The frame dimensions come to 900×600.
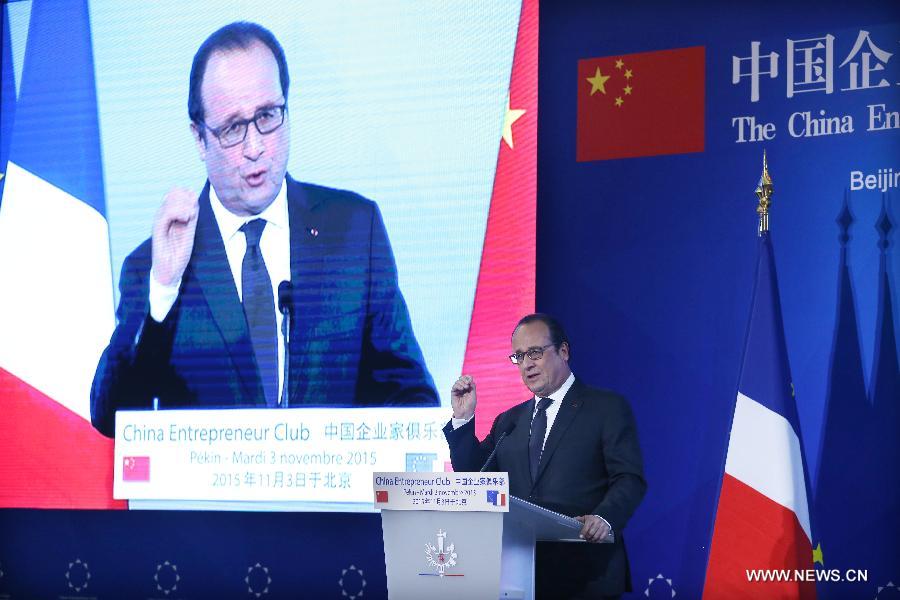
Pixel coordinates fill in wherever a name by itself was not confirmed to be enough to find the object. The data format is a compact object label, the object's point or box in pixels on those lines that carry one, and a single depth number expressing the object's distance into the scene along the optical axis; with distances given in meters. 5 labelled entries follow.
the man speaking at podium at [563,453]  7.41
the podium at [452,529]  6.39
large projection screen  11.09
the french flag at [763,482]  9.34
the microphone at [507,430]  7.47
